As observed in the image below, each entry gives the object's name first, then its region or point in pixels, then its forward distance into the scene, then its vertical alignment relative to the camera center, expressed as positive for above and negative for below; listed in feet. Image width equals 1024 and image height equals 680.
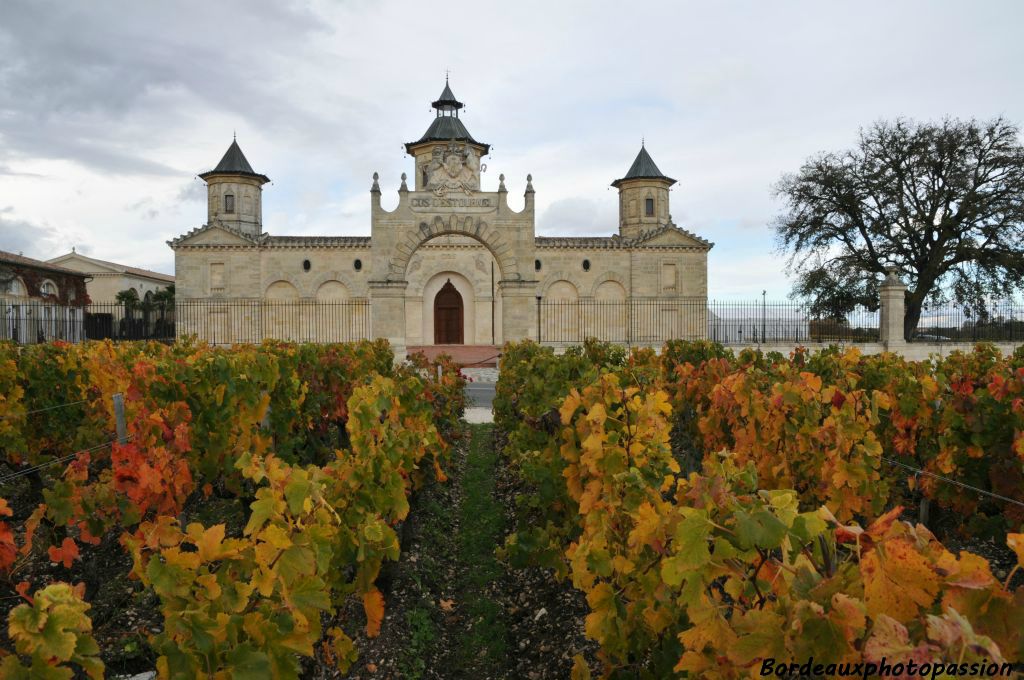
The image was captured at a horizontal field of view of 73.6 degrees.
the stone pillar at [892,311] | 78.64 +2.87
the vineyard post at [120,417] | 21.26 -2.41
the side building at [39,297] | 86.63 +7.06
